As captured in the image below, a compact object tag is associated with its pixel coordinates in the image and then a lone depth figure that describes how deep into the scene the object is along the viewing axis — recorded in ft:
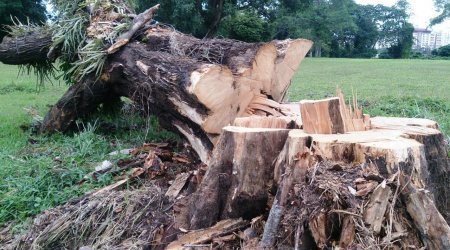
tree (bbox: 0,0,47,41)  98.63
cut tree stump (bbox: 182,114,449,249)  7.56
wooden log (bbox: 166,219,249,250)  9.02
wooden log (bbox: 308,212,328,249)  7.52
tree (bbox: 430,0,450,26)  204.44
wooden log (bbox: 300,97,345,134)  9.19
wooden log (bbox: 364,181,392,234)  7.45
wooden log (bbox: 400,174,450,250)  7.60
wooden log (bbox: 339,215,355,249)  7.42
